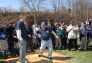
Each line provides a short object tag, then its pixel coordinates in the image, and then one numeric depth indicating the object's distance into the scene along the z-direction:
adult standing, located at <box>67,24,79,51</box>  7.70
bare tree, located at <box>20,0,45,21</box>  16.34
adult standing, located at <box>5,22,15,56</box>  6.84
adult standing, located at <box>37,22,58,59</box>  5.91
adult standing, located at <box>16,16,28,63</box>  5.03
